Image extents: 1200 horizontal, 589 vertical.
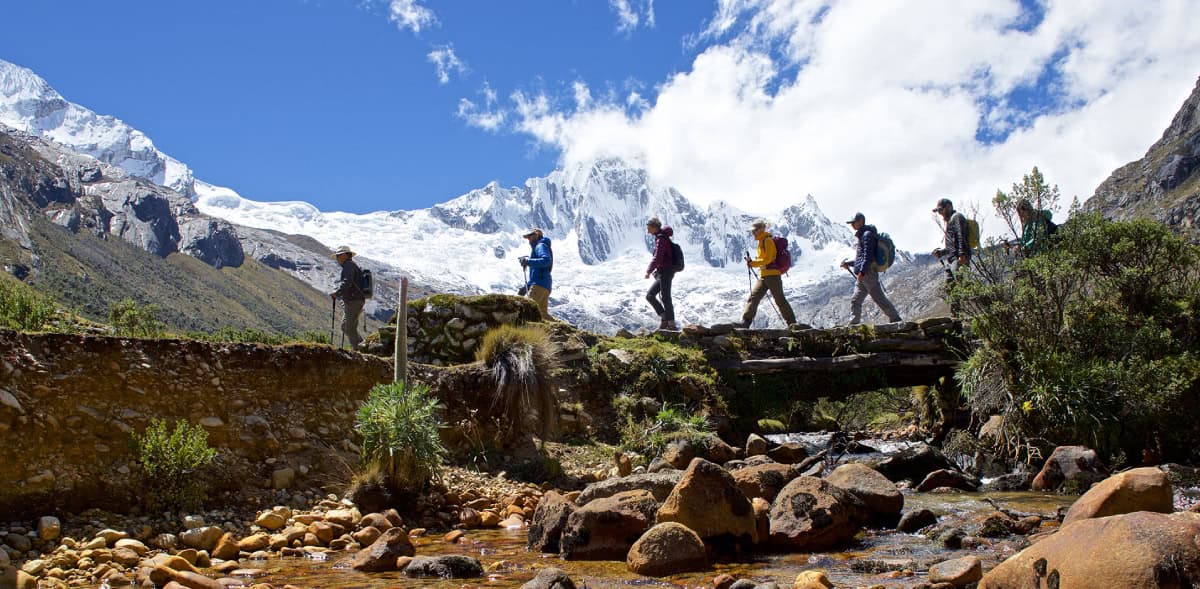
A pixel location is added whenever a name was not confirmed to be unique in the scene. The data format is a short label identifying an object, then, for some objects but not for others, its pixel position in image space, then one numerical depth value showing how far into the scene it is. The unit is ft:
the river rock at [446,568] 21.67
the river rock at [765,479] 30.37
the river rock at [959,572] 18.98
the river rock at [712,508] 24.06
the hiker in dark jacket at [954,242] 49.06
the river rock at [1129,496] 23.24
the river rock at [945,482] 37.63
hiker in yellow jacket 51.44
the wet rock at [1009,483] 37.58
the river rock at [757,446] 43.32
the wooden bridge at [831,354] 52.80
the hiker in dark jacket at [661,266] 51.80
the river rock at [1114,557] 15.56
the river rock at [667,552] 21.95
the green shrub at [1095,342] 39.81
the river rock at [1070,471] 35.65
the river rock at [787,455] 42.34
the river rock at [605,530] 24.14
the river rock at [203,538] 23.99
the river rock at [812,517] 24.98
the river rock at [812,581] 18.85
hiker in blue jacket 49.52
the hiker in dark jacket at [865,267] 51.01
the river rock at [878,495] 28.81
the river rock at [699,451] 37.88
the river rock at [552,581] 18.62
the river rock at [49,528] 22.41
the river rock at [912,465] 40.24
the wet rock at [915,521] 27.43
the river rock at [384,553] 22.72
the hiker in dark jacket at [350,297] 46.06
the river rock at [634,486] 28.14
